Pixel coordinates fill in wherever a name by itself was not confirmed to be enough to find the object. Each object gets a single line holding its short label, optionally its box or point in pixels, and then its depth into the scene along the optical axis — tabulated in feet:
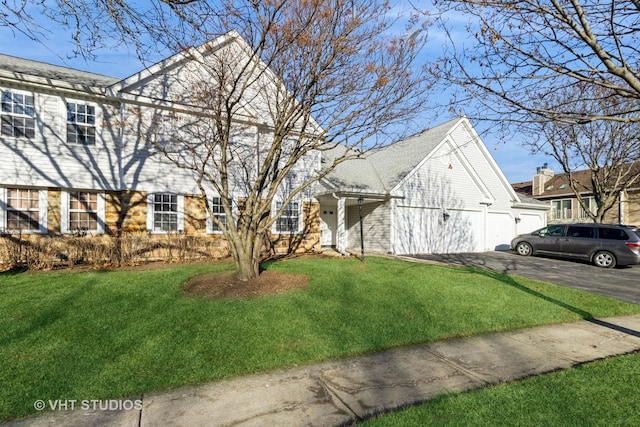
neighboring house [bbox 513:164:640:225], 91.45
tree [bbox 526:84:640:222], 55.83
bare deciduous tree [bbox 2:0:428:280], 24.35
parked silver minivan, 43.11
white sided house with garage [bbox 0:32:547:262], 35.40
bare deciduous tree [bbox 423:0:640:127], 13.66
